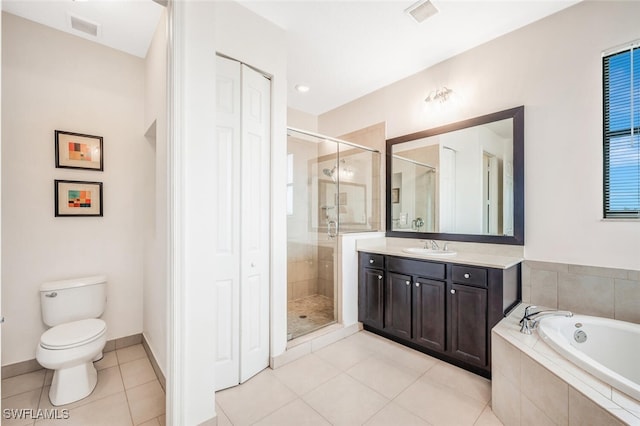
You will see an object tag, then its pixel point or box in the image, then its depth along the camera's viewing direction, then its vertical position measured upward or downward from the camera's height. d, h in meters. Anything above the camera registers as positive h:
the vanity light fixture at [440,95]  2.76 +1.18
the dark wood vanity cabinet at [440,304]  2.09 -0.79
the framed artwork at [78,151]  2.32 +0.53
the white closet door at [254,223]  2.07 -0.09
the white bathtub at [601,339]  1.67 -0.81
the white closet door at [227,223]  1.96 -0.08
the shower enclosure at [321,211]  2.97 +0.01
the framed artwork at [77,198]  2.31 +0.13
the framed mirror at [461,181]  2.38 +0.30
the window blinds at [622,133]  1.86 +0.54
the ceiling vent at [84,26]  2.19 +1.53
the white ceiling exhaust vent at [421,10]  2.08 +1.56
